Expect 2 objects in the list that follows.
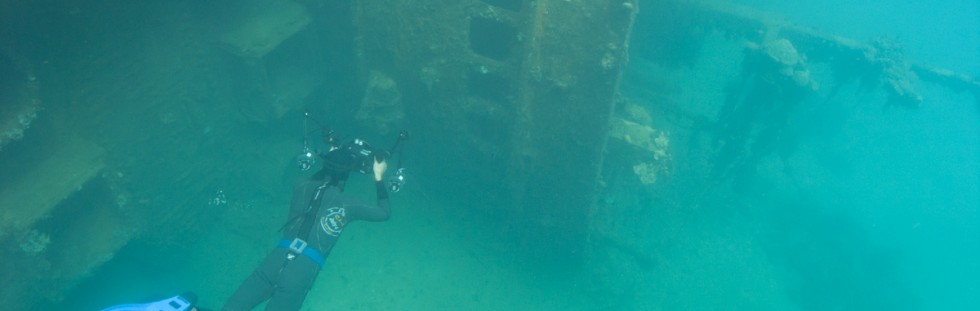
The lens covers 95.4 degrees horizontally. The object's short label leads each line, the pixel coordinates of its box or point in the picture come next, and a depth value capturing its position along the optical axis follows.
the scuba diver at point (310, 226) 4.66
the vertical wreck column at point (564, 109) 5.32
